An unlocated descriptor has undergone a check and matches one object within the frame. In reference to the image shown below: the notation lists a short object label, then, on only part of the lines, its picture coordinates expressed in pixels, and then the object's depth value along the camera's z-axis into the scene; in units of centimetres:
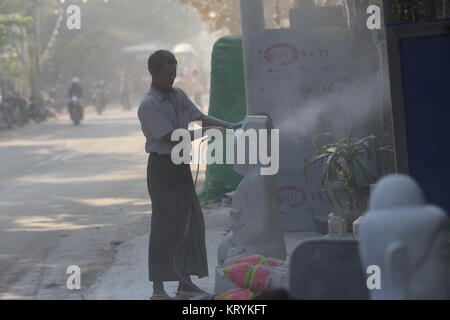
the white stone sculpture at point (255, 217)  1088
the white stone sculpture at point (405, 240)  579
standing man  1132
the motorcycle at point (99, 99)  6342
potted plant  1432
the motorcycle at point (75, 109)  4985
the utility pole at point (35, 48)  5946
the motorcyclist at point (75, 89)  5092
